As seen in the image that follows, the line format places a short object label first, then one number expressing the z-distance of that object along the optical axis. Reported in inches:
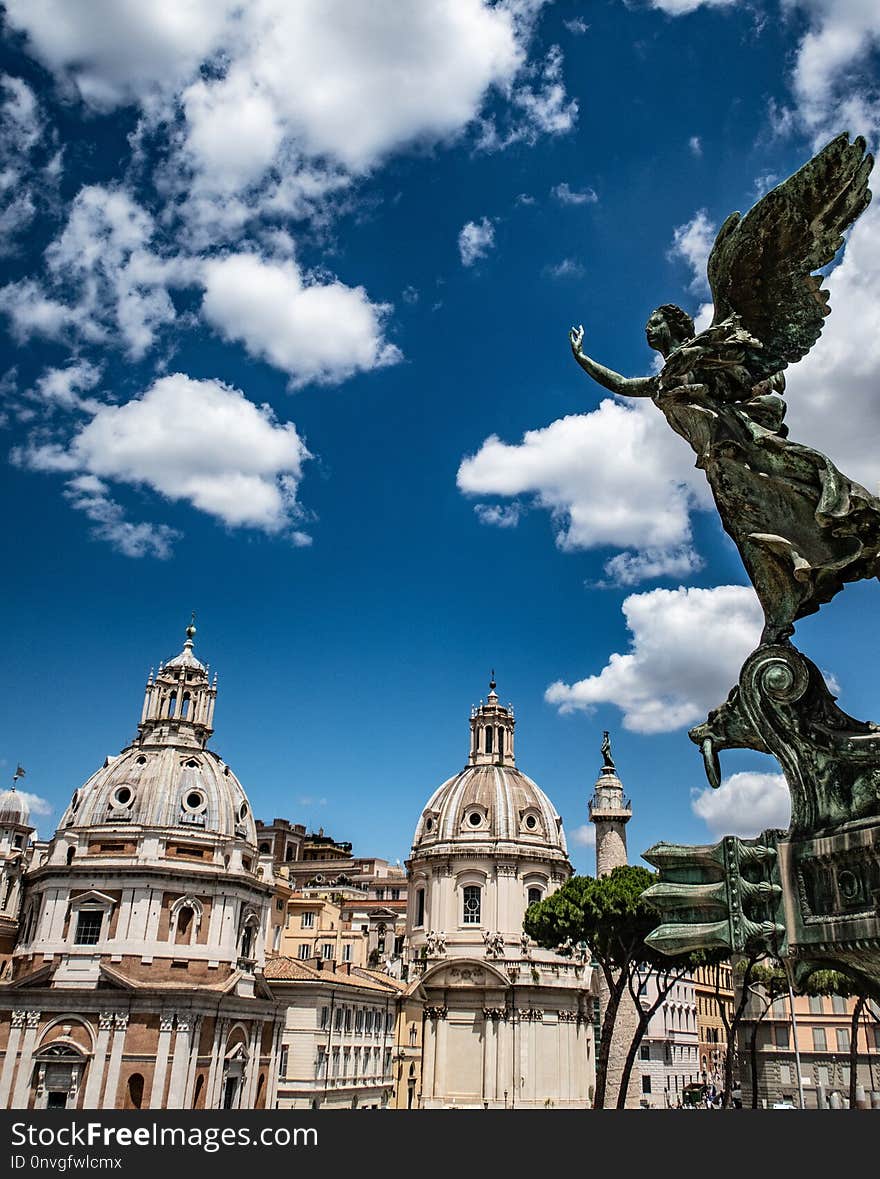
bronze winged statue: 371.6
